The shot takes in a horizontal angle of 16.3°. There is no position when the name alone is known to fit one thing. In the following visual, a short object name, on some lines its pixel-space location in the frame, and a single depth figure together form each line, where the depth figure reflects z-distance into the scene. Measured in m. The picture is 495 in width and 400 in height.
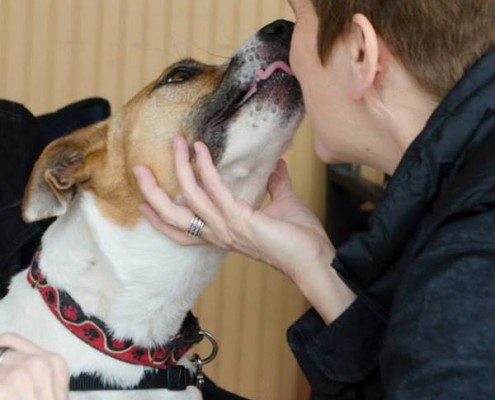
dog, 1.66
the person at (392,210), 1.30
